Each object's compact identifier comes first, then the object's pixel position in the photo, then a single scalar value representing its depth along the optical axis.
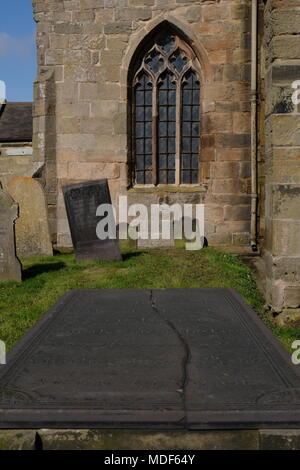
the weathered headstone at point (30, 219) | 9.52
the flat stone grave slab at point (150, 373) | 1.74
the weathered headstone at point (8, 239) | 7.71
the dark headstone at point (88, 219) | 9.05
